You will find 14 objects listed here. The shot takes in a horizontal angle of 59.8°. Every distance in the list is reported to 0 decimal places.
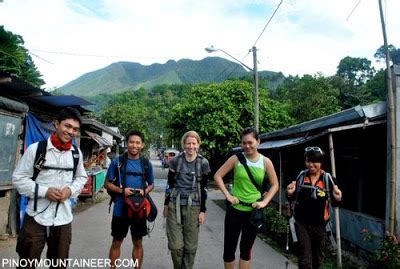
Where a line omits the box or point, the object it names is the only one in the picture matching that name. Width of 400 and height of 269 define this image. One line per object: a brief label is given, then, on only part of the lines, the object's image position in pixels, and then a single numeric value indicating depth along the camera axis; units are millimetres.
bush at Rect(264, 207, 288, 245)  7490
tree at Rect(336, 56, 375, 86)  55656
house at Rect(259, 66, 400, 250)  5664
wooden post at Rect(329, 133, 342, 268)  5411
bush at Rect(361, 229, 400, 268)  4684
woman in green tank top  3973
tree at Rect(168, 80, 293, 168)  20953
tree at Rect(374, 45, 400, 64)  51175
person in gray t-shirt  4113
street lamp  13411
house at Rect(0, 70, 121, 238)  6270
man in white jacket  3152
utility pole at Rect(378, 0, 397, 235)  5371
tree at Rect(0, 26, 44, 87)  7074
